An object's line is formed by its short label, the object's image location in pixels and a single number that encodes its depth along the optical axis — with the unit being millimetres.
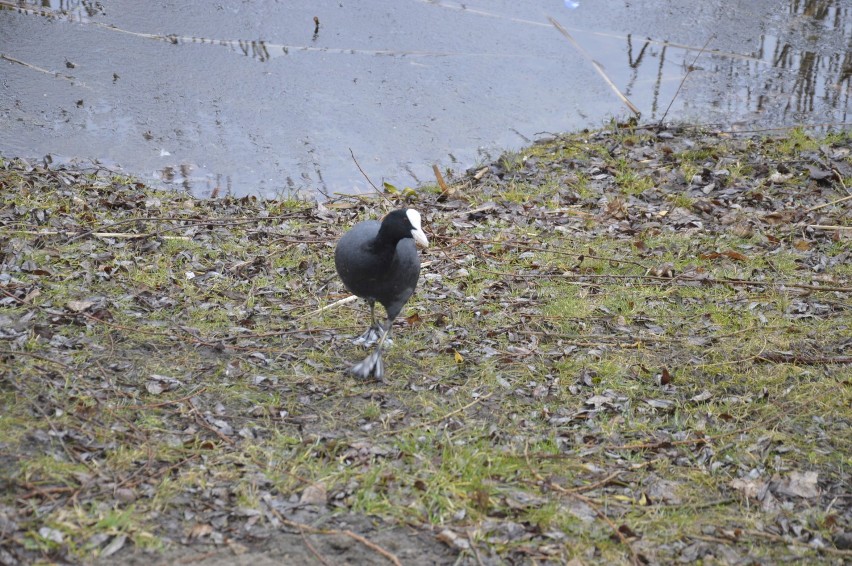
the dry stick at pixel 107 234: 11562
